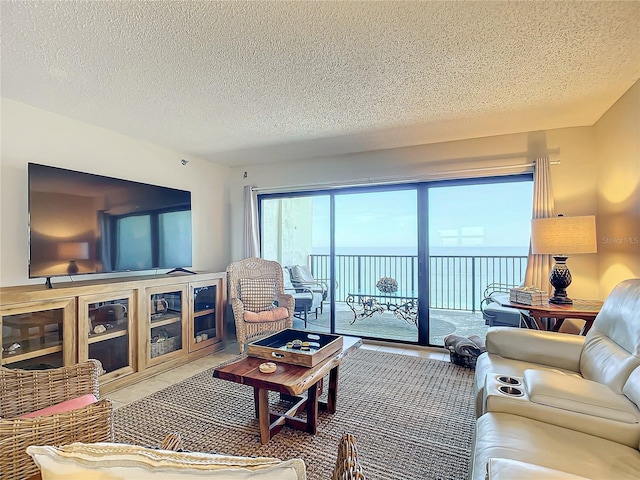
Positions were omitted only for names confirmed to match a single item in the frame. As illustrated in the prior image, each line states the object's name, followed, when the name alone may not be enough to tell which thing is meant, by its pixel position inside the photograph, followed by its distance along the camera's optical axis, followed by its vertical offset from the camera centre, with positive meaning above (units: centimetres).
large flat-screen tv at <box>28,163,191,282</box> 256 +19
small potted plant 439 -58
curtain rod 347 +77
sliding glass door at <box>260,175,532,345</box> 387 -10
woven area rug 186 -123
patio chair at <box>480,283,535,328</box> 327 -79
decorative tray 214 -76
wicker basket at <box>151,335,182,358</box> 322 -103
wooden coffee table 189 -82
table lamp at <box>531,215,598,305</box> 265 +0
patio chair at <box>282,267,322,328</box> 470 -78
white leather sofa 114 -72
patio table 414 -84
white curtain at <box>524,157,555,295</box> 323 +31
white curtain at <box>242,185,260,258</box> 464 +27
